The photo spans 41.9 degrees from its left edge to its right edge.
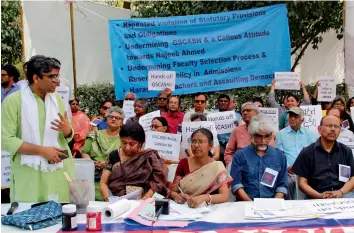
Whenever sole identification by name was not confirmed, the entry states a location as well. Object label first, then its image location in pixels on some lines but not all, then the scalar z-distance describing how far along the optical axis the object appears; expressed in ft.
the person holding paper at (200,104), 21.08
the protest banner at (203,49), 26.43
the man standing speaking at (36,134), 11.28
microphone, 10.53
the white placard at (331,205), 10.47
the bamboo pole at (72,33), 27.05
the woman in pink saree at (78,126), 18.95
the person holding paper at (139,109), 21.40
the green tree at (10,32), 40.27
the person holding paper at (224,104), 21.59
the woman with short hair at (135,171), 12.55
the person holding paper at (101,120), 20.27
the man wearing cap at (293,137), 17.51
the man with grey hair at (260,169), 13.10
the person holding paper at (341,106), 19.83
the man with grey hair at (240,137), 17.94
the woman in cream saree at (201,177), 11.54
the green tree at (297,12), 32.19
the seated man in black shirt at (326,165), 13.61
